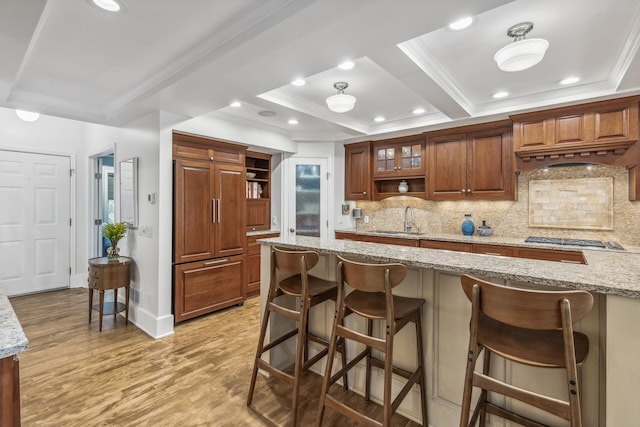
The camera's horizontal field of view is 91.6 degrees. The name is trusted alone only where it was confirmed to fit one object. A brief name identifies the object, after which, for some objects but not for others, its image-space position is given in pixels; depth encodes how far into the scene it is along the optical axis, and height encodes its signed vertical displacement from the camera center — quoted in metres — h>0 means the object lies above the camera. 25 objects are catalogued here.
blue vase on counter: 4.27 -0.18
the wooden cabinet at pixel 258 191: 4.99 +0.39
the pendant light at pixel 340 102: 2.92 +1.06
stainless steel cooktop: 3.15 -0.31
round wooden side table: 3.42 -0.71
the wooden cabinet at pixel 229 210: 3.95 +0.06
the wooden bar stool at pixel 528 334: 1.12 -0.52
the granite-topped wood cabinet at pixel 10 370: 1.00 -0.53
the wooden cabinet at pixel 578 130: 3.09 +0.89
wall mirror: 3.63 +0.28
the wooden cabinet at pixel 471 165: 3.91 +0.65
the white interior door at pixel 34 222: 4.46 -0.11
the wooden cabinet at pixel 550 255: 3.12 -0.43
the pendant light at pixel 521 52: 1.97 +1.05
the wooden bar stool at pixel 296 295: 1.95 -0.55
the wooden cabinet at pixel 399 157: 4.66 +0.89
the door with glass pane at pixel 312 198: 5.14 +0.27
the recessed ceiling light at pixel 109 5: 1.75 +1.20
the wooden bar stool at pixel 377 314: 1.59 -0.55
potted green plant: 3.61 -0.23
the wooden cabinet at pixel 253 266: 4.47 -0.75
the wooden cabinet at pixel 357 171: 5.09 +0.72
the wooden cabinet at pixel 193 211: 3.52 +0.04
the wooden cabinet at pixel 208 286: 3.54 -0.88
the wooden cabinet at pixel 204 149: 3.56 +0.81
